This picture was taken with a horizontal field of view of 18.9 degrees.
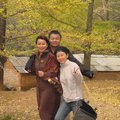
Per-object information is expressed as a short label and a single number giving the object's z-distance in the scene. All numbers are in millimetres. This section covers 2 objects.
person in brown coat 5520
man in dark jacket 5555
